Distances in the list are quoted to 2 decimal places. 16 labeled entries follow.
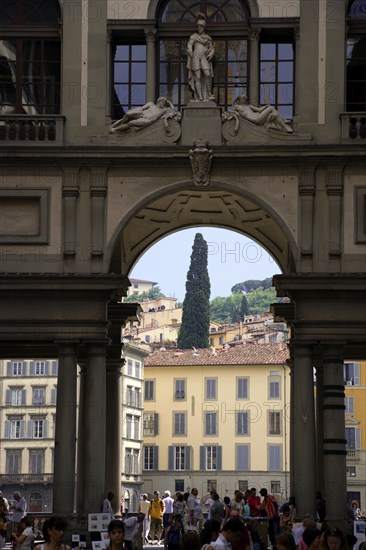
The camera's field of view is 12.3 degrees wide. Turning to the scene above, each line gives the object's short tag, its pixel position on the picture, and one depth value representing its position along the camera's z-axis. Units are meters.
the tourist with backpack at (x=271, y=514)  39.34
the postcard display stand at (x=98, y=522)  33.75
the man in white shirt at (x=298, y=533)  31.39
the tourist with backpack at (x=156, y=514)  49.62
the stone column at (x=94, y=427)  37.69
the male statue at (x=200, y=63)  38.91
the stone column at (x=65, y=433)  37.56
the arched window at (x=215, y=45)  40.00
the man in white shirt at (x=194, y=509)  41.38
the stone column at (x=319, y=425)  41.59
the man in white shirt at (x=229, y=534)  21.70
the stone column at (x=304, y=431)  37.44
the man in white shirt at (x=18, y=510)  39.92
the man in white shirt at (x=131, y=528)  34.06
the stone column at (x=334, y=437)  37.25
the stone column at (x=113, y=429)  42.88
